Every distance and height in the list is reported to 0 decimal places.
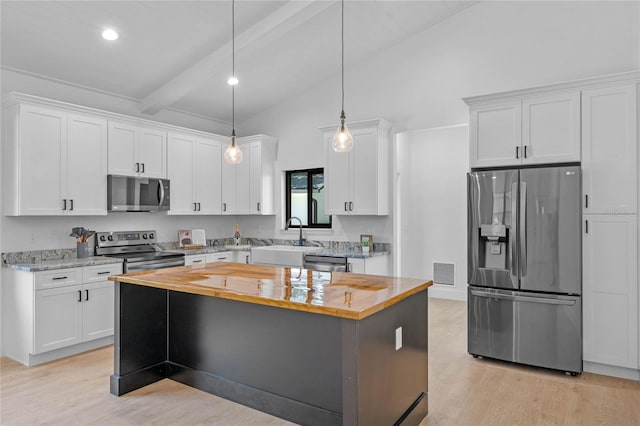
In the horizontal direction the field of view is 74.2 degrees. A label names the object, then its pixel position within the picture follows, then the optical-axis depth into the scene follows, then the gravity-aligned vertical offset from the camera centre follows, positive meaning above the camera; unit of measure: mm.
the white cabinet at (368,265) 5008 -614
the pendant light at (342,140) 3170 +558
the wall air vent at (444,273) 6684 -940
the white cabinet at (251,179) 6238 +514
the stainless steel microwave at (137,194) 4695 +230
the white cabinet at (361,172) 5254 +532
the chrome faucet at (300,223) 6082 -181
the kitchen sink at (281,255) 5367 -537
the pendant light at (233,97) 3486 +1654
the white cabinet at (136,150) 4730 +741
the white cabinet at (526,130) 3668 +763
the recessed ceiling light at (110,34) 3975 +1707
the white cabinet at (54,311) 3848 -936
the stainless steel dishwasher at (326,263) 5090 -599
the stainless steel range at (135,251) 4637 -451
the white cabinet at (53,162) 3992 +511
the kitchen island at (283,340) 2289 -859
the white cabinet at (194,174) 5445 +538
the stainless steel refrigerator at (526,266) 3582 -459
